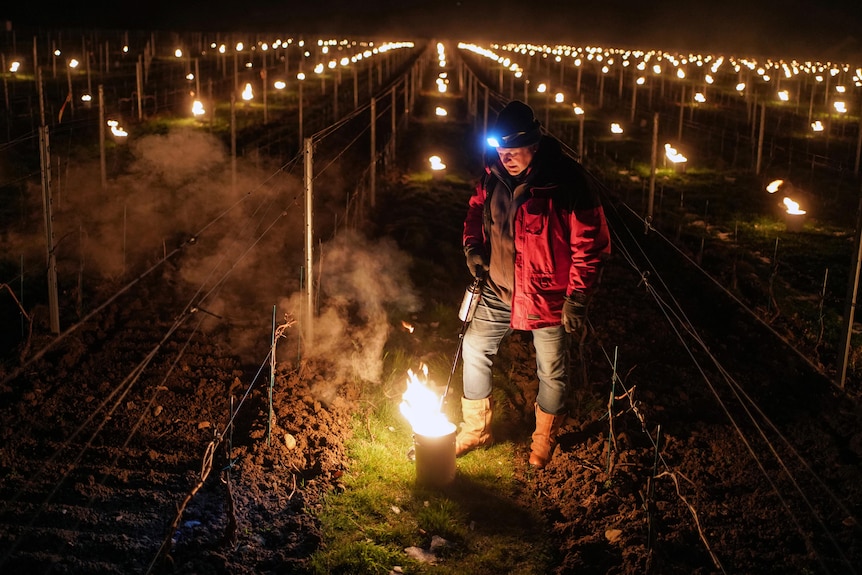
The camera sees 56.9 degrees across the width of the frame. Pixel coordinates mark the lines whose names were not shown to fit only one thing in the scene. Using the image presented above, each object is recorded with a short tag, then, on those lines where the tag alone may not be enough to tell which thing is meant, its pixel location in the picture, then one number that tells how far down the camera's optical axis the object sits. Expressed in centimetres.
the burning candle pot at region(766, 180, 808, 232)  1248
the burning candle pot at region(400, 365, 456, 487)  460
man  425
